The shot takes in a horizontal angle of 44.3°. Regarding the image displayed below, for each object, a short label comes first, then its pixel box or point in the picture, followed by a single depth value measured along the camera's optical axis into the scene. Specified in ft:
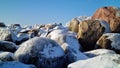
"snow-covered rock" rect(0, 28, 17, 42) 24.71
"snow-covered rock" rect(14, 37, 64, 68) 15.34
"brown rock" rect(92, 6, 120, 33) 27.77
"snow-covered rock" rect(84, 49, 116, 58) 19.01
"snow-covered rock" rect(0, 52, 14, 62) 16.06
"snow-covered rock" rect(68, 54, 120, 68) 11.72
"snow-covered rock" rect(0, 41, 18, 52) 19.42
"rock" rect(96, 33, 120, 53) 22.74
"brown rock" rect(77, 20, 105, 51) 25.07
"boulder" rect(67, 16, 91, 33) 30.42
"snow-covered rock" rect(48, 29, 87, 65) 16.43
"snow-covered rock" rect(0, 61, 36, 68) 12.45
